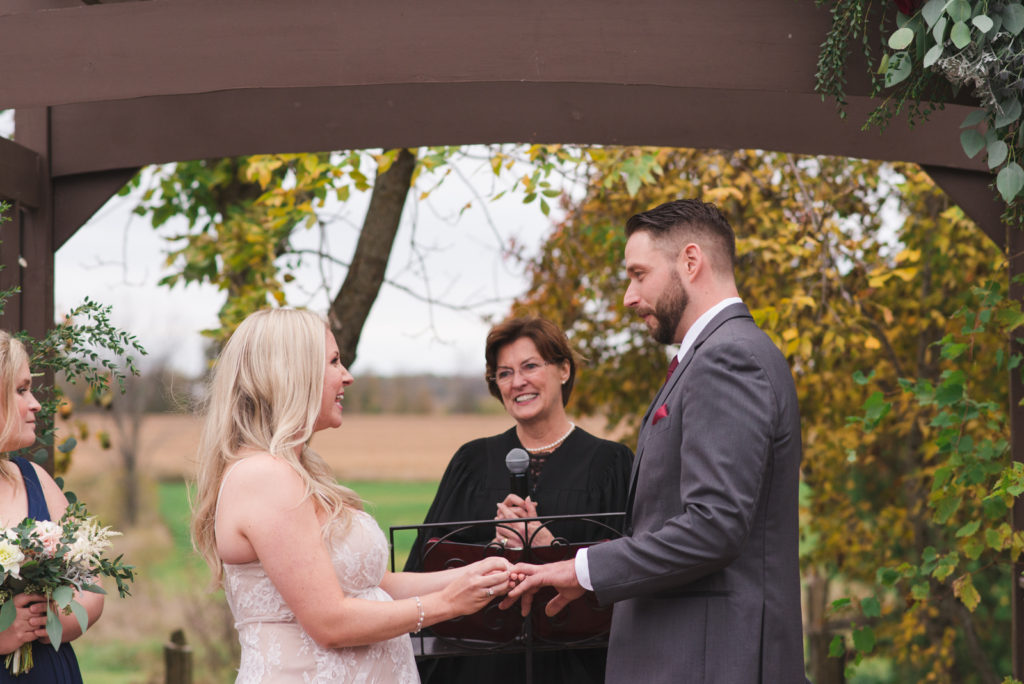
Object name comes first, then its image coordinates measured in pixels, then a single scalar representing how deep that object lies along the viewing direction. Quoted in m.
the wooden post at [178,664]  6.41
